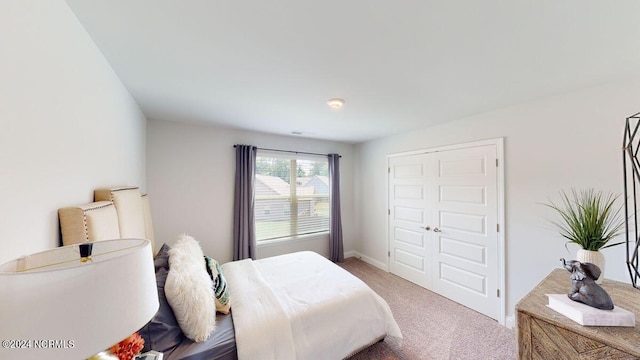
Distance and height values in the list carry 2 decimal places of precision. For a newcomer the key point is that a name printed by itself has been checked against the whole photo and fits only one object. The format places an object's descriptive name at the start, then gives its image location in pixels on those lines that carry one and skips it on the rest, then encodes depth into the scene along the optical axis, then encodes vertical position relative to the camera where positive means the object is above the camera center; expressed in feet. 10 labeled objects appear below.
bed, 4.18 -3.21
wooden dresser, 3.34 -2.42
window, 12.22 -0.77
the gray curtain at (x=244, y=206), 11.09 -1.18
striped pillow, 5.56 -2.72
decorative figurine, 3.78 -1.87
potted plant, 4.73 -1.02
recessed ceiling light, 7.17 +2.57
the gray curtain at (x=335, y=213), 13.93 -1.94
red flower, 2.70 -2.04
